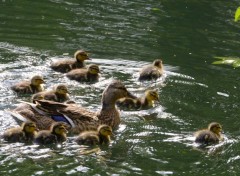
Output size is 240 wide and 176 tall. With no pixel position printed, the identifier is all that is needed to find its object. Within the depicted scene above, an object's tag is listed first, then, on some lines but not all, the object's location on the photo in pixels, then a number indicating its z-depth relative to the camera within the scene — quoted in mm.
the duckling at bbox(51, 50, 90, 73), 20271
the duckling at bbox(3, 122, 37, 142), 14890
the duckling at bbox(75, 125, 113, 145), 15111
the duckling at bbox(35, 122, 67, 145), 14993
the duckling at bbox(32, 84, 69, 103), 17721
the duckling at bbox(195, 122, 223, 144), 15332
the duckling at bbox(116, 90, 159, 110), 17750
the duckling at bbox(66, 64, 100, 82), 19563
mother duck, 16099
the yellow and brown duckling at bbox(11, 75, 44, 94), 18148
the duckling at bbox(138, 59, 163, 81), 19755
